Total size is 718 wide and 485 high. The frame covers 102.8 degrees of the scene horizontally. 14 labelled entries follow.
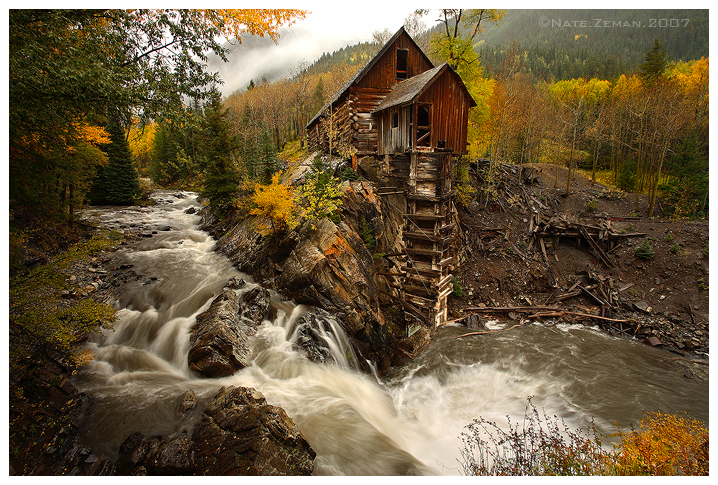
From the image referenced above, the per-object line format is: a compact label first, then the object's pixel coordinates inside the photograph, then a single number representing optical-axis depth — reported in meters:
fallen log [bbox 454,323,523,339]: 14.92
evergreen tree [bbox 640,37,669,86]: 34.12
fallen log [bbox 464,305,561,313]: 17.16
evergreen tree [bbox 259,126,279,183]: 16.77
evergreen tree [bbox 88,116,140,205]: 27.56
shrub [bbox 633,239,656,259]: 18.30
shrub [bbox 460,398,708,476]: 5.89
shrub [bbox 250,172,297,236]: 12.68
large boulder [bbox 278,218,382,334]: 11.83
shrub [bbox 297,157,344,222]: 13.26
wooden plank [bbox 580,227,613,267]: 19.12
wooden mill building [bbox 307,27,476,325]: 15.00
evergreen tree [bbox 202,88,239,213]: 18.72
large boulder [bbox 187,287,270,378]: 8.79
